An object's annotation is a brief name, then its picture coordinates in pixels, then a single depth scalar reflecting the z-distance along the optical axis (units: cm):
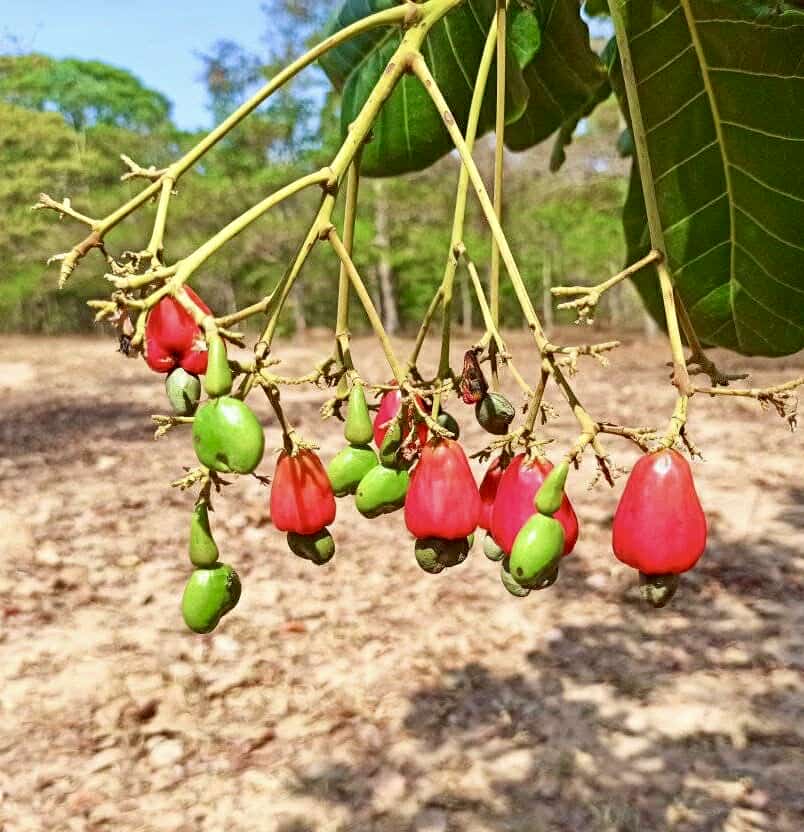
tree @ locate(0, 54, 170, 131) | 2300
